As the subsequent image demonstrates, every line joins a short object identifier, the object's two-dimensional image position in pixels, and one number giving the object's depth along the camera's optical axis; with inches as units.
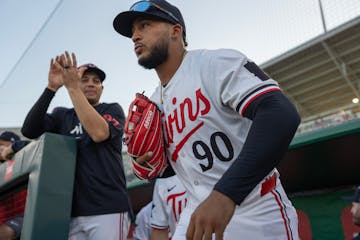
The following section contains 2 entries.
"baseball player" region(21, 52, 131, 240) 71.8
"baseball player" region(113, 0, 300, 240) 32.4
